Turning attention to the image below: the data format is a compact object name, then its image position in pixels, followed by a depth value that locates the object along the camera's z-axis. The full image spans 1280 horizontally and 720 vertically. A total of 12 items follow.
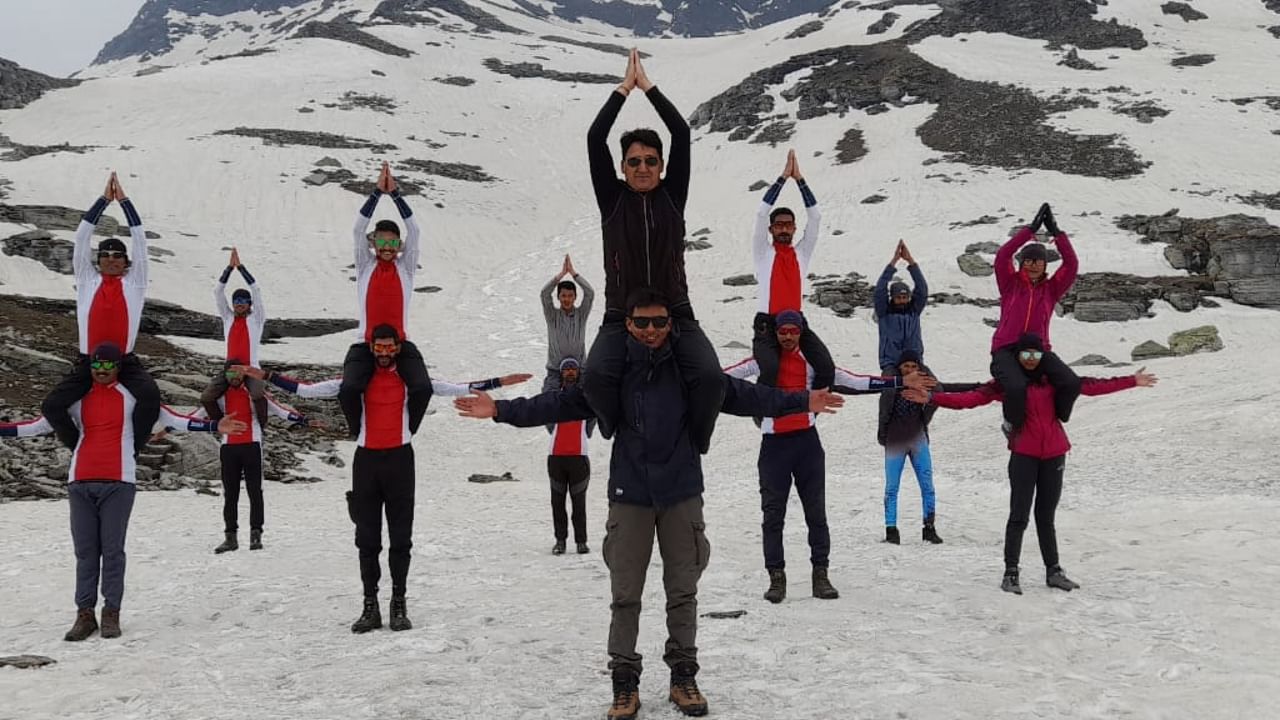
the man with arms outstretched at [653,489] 4.36
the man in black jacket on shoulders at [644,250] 4.36
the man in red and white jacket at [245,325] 9.04
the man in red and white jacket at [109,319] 6.14
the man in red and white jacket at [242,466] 8.88
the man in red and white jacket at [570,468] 8.60
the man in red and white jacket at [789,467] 6.43
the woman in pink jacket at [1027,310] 6.43
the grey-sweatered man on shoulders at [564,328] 9.14
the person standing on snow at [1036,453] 6.45
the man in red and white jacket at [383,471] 5.94
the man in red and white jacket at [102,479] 6.05
